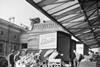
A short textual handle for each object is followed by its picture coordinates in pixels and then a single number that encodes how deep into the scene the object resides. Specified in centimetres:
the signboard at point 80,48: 2062
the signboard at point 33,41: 3268
